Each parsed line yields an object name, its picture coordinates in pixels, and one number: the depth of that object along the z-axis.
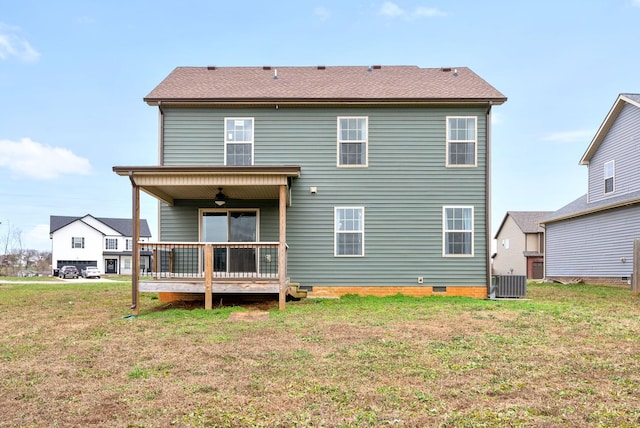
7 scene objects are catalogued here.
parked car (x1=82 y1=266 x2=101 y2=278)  36.38
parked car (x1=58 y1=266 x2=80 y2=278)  34.88
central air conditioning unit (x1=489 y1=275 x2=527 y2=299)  12.27
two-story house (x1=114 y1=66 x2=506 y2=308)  11.96
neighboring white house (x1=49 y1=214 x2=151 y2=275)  42.69
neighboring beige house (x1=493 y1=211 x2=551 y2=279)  32.06
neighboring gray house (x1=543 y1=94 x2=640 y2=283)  16.92
